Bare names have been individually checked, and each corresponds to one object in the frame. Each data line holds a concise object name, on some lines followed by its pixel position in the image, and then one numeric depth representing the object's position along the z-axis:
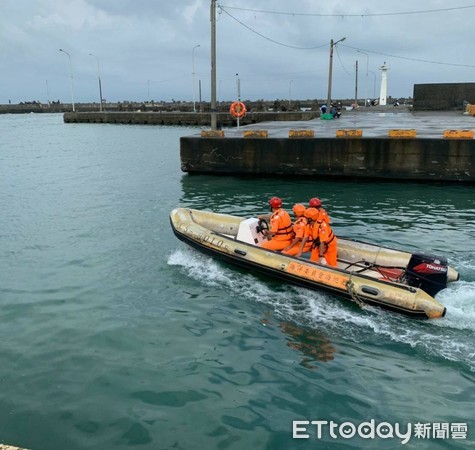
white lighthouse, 64.14
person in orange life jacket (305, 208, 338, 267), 10.27
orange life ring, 26.91
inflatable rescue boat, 8.88
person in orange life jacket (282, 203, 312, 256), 10.55
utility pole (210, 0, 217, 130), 23.66
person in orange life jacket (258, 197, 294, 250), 10.89
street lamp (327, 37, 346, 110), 43.76
